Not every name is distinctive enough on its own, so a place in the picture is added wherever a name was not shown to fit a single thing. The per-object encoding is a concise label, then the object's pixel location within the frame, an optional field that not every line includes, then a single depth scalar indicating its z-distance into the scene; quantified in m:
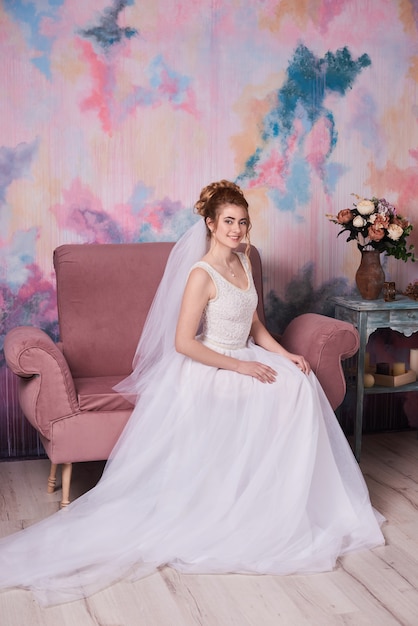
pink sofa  3.31
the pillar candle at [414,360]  4.47
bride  2.84
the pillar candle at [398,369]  4.30
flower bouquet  4.07
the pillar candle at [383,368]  4.32
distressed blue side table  4.08
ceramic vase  4.22
